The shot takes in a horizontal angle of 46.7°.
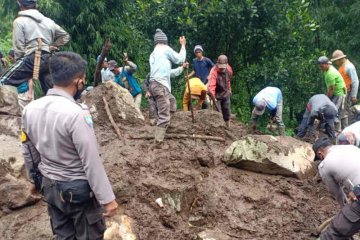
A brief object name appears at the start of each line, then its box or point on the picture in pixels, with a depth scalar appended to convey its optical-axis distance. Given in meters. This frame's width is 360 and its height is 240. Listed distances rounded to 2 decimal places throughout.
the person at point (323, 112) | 7.55
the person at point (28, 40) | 5.15
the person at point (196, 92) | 8.66
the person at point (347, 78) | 8.59
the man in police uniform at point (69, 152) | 2.90
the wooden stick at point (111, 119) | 6.97
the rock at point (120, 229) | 4.61
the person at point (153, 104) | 7.21
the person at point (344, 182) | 4.24
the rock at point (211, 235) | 5.00
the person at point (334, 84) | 8.09
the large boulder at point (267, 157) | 6.40
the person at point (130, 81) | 9.06
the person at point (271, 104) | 7.86
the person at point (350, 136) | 5.82
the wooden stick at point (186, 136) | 6.91
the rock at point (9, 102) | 6.16
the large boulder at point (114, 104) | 7.52
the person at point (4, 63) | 9.54
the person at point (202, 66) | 9.47
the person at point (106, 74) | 10.46
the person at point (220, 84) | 8.18
